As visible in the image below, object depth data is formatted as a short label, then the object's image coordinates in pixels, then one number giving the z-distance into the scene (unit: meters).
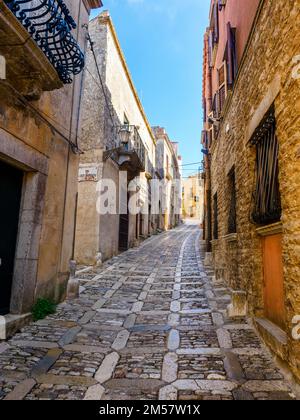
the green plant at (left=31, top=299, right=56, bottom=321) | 4.52
